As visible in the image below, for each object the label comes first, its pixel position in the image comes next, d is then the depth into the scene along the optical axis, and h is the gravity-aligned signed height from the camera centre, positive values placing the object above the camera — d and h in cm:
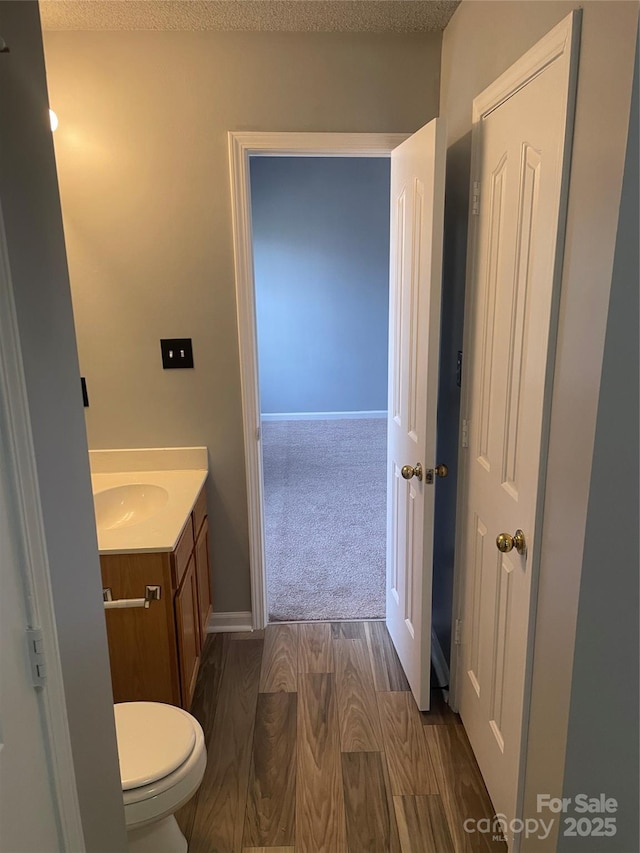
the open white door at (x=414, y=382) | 188 -28
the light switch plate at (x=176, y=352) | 249 -20
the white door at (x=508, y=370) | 131 -18
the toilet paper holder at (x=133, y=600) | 188 -94
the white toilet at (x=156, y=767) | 144 -116
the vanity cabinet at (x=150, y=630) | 189 -106
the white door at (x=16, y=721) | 78 -57
